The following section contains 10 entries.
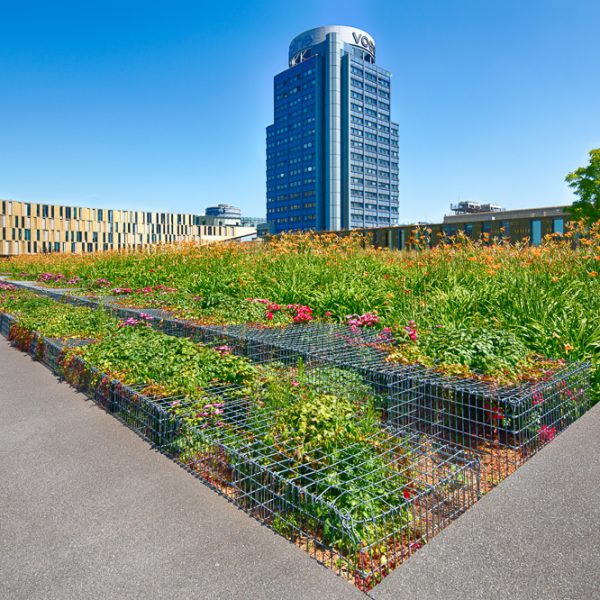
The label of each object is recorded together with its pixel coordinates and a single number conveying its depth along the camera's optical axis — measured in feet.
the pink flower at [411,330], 15.75
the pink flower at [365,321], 19.66
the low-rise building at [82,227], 218.79
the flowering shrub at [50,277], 49.97
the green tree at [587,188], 96.84
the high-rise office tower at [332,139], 346.33
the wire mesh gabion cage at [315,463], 7.24
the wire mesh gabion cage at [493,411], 10.34
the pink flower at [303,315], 21.04
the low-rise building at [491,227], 87.51
